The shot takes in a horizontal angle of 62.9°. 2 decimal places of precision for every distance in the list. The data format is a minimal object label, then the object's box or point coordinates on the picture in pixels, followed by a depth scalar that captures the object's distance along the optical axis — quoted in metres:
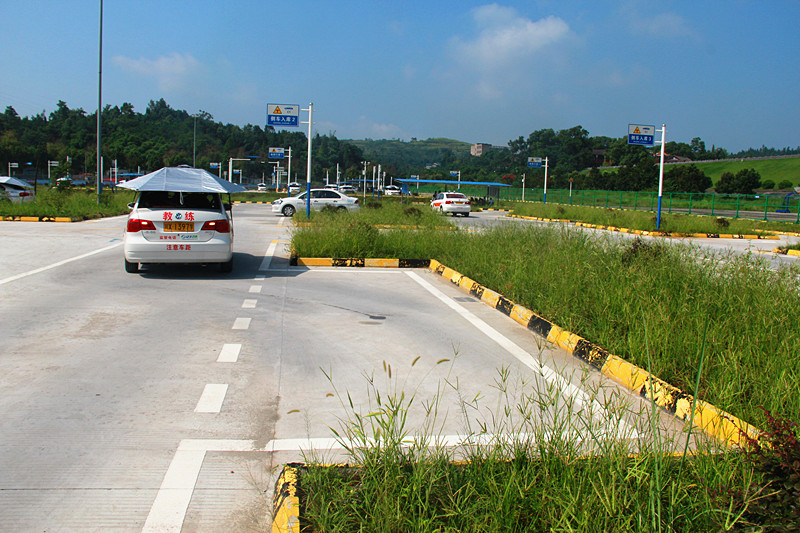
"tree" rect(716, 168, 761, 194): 78.81
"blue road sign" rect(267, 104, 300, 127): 31.28
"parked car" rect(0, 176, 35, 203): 28.83
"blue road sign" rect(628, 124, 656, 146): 36.38
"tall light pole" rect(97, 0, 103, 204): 30.41
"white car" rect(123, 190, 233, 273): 11.32
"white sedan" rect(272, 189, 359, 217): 34.50
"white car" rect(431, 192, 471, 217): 41.59
